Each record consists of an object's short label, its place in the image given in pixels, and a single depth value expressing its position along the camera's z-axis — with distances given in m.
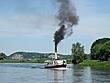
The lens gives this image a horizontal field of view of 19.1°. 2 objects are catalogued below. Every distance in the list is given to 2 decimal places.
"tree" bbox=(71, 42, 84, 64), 186.88
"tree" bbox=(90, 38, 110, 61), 162.75
